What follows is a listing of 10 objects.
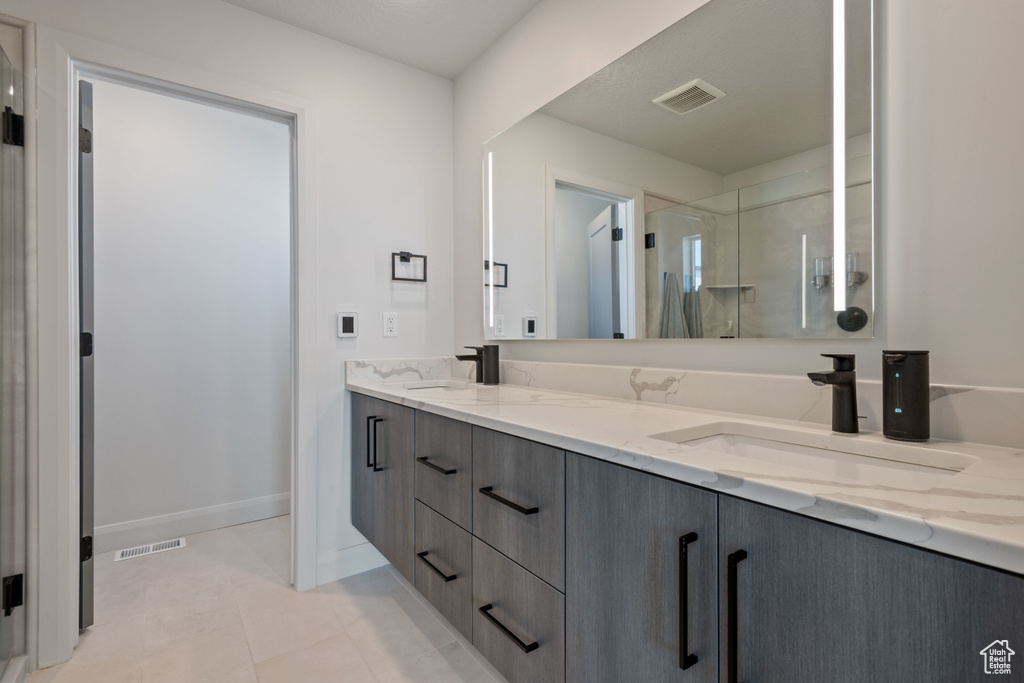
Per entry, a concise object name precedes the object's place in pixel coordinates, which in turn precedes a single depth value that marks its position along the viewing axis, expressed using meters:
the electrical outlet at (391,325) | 2.28
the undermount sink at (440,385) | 2.11
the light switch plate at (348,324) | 2.15
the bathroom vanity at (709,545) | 0.51
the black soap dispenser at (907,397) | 0.90
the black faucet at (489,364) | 2.08
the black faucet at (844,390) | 0.98
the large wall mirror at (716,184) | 1.10
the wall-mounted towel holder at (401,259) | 2.30
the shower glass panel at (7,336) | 1.46
